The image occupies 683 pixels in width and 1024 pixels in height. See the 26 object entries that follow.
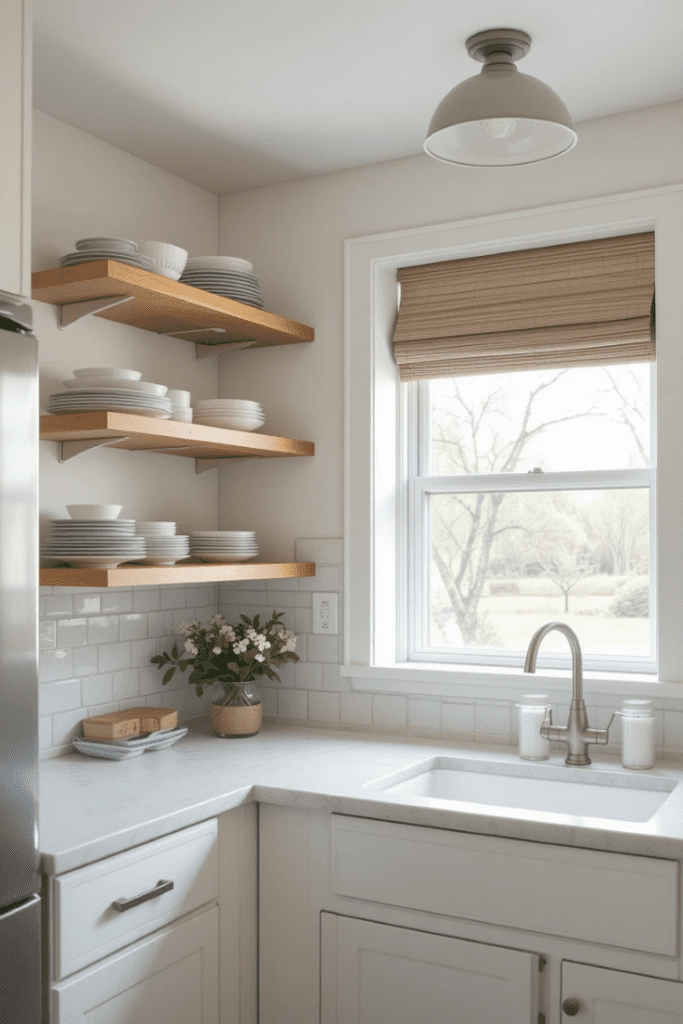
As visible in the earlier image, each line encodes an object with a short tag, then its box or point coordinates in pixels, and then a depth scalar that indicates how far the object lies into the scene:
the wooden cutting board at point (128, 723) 2.60
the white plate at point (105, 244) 2.42
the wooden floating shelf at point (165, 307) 2.38
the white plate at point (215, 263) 2.83
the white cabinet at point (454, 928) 1.92
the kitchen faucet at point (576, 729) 2.50
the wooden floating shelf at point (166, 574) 2.31
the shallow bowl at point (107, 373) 2.40
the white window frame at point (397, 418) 2.55
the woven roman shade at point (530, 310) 2.69
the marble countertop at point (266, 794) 1.93
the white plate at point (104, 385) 2.39
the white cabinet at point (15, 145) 1.89
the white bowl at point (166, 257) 2.57
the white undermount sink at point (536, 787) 2.40
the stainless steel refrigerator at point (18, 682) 1.68
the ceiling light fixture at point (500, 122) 1.96
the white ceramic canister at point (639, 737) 2.44
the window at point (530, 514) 2.76
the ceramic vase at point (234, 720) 2.86
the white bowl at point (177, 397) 2.62
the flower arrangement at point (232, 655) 2.86
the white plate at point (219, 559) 2.86
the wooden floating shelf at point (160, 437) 2.33
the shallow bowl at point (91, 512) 2.40
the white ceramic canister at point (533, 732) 2.57
